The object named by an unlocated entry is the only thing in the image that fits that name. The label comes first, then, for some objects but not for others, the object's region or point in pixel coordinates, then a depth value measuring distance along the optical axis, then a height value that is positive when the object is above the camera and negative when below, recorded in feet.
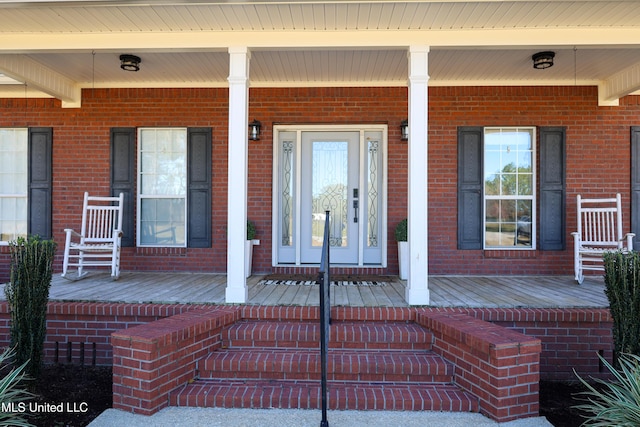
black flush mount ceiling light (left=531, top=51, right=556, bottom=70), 15.03 +5.78
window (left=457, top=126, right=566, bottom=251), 18.48 +1.25
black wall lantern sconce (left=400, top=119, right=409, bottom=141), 18.47 +3.87
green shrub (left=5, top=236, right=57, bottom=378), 10.59 -2.23
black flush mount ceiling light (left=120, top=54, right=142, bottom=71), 15.55 +5.80
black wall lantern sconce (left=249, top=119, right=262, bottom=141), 18.57 +3.86
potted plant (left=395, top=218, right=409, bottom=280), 17.43 -1.26
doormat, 15.98 -2.63
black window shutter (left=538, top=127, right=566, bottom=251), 18.45 +1.31
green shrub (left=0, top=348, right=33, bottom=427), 7.43 -3.65
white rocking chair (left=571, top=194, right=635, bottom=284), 16.30 -0.59
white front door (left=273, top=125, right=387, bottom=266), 18.99 +1.03
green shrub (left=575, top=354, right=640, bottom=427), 7.26 -3.46
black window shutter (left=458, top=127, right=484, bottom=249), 18.62 +1.43
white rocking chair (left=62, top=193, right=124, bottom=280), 16.63 -0.94
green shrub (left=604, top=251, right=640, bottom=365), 9.45 -1.91
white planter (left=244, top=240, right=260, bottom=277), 18.00 -1.58
